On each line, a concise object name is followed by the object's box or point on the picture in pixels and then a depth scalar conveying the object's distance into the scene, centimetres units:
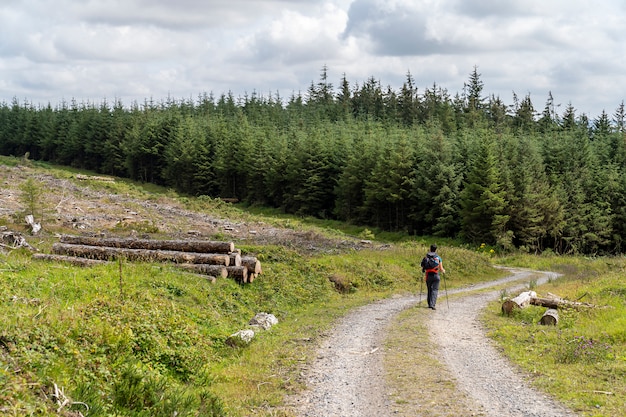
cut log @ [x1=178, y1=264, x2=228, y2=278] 2150
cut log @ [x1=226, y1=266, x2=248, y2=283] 2195
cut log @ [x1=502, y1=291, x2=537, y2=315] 2009
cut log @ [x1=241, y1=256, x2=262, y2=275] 2267
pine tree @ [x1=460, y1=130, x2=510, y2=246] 5341
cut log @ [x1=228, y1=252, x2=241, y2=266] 2241
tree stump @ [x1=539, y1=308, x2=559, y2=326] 1747
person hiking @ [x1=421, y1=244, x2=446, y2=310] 2058
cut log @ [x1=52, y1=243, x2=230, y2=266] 2216
